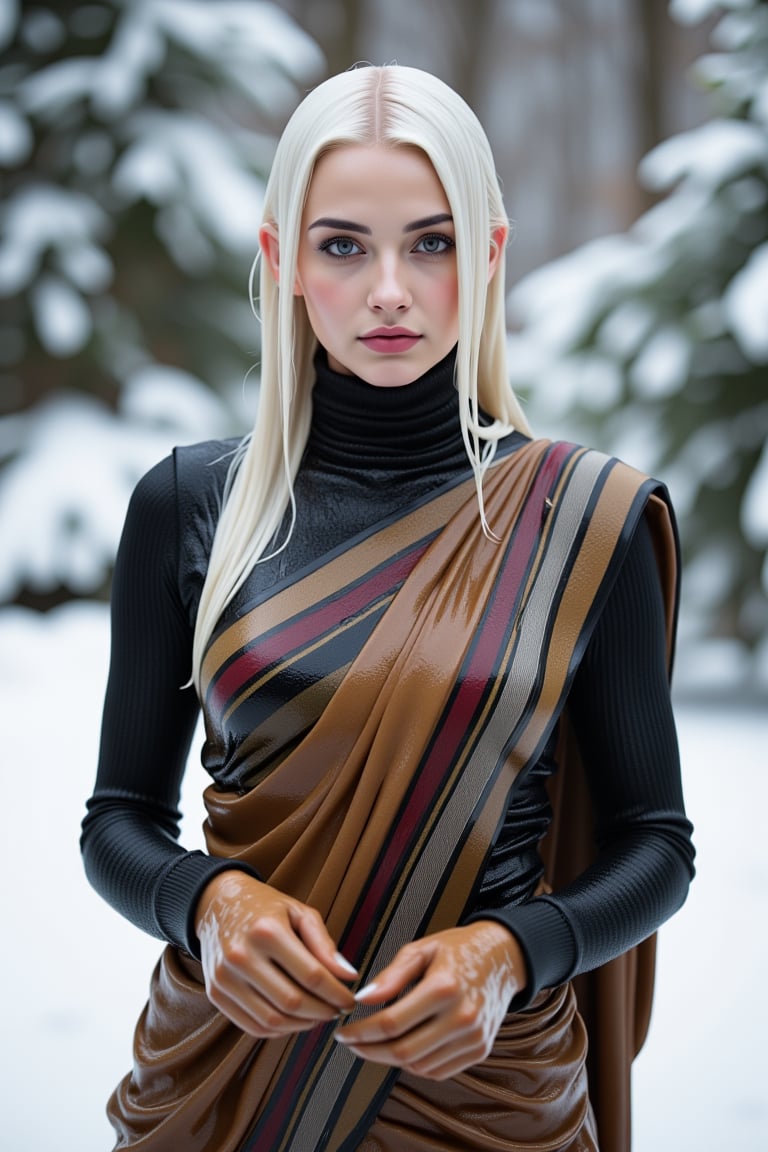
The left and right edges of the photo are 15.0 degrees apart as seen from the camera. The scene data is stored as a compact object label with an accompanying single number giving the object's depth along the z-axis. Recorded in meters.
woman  2.01
